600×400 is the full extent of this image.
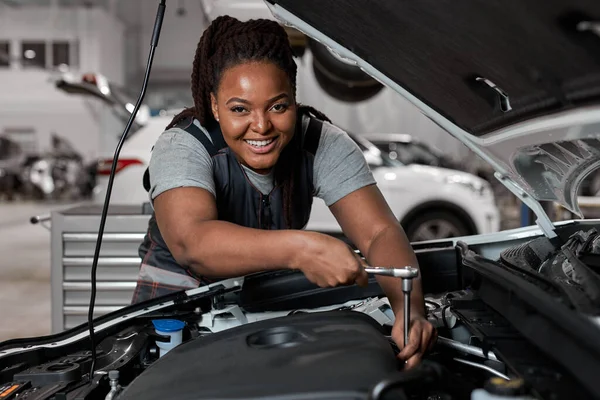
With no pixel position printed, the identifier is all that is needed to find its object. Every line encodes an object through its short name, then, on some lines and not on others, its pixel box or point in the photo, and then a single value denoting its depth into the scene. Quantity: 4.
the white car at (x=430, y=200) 5.36
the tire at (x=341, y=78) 4.70
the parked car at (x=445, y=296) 0.87
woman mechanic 1.19
